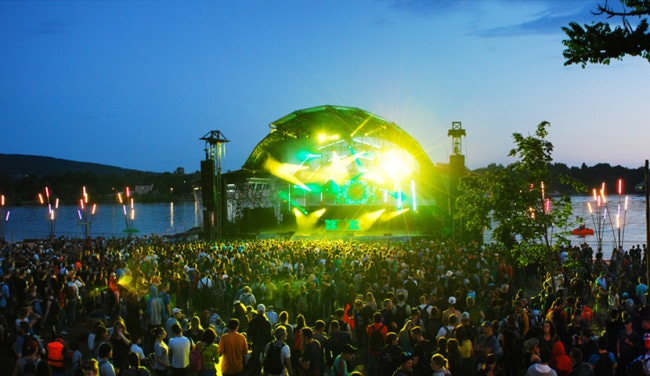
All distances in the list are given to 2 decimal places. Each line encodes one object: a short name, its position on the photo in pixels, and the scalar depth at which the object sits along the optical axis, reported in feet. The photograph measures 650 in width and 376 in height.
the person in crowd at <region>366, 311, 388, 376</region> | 24.23
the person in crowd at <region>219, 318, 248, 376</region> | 23.11
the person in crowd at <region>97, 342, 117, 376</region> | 20.31
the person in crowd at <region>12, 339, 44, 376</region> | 19.93
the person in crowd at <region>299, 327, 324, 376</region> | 22.40
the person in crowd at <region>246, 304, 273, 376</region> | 26.18
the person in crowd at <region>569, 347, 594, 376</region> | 21.38
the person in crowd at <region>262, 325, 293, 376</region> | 22.06
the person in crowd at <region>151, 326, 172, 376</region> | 23.34
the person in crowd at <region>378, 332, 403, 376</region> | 21.16
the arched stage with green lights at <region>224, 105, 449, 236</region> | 120.57
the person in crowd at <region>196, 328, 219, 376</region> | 22.47
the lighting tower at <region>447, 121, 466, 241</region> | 94.12
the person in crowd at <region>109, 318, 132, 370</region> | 24.50
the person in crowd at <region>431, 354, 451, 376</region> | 18.07
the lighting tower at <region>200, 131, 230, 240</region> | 102.99
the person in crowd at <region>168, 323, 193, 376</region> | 23.35
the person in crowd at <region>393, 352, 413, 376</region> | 18.66
